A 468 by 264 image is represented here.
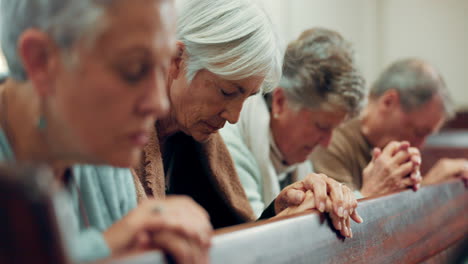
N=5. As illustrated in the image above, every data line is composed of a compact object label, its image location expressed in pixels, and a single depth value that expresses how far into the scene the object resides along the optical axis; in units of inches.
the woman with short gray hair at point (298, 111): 75.9
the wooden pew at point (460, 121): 185.0
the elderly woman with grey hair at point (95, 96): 25.1
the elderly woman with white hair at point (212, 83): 50.5
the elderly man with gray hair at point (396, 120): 91.0
